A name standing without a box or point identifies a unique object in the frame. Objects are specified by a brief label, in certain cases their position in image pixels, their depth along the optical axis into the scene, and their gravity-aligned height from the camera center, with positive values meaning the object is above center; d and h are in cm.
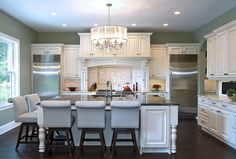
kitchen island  317 -80
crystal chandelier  372 +91
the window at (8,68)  461 +31
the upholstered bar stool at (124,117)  296 -60
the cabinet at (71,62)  605 +58
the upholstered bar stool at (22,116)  334 -66
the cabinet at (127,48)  583 +101
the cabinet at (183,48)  588 +102
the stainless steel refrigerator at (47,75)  579 +15
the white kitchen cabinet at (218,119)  346 -82
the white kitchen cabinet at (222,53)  382 +62
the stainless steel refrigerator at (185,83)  577 -10
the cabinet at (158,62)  604 +59
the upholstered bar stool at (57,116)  301 -60
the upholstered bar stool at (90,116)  297 -60
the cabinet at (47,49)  592 +99
